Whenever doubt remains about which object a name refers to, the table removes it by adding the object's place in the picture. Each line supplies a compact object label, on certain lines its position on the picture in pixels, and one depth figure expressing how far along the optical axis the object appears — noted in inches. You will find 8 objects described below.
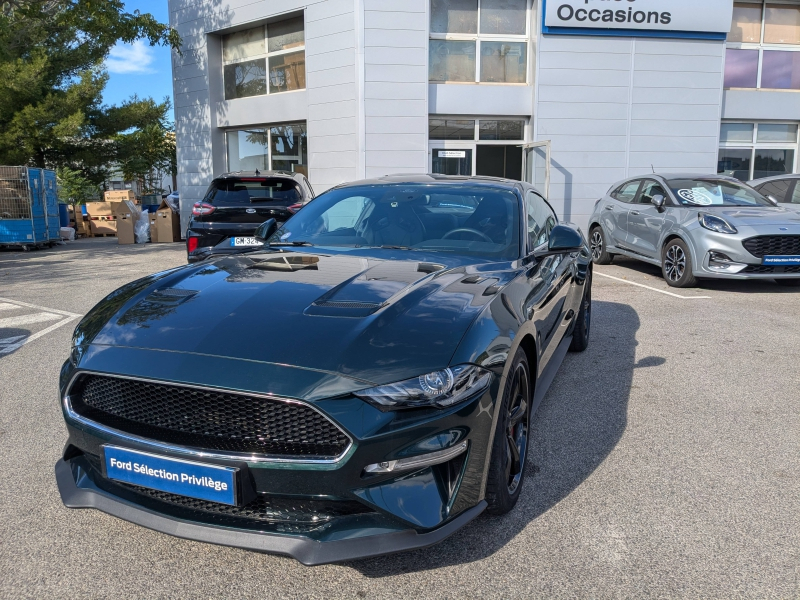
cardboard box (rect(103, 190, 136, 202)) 780.0
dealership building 546.6
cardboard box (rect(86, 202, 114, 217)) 767.1
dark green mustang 83.7
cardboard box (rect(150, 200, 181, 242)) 662.5
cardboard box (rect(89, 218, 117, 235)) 769.6
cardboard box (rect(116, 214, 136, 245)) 656.4
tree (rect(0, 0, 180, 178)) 624.1
